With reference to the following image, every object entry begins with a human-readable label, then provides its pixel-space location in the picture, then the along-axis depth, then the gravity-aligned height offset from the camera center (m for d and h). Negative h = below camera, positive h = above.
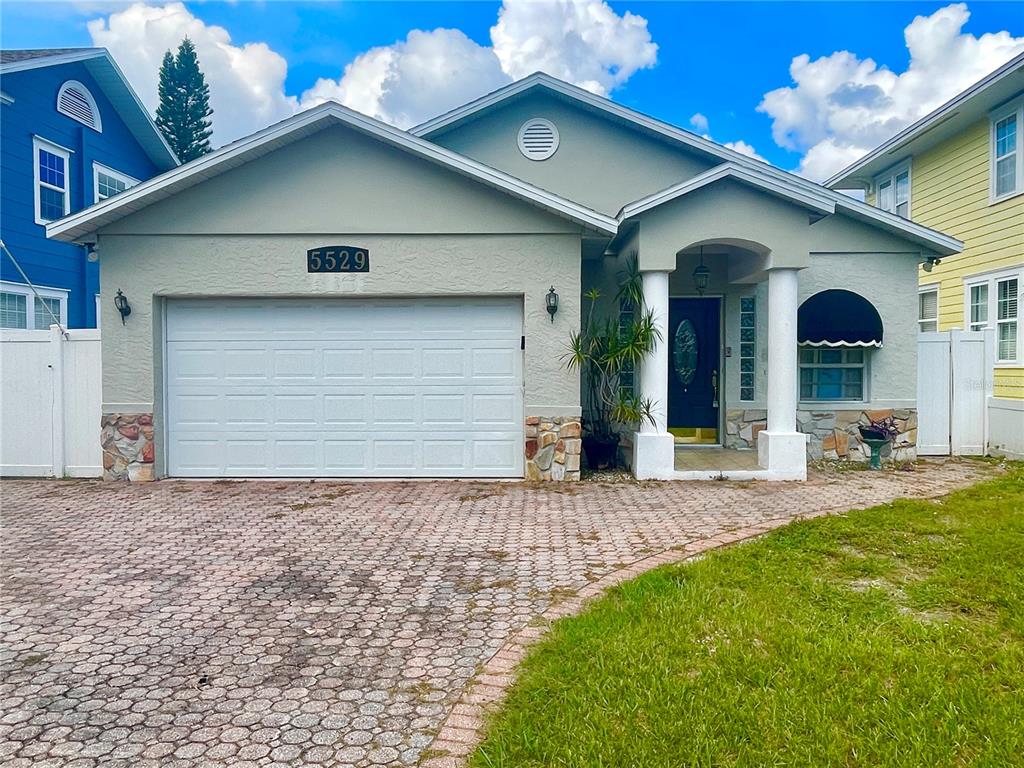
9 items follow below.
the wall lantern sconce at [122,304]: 9.16 +1.02
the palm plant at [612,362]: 9.26 +0.23
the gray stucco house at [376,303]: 9.16 +1.06
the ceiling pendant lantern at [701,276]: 10.96 +1.64
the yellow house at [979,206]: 11.65 +3.35
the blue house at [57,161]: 13.36 +4.80
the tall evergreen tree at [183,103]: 29.22 +11.90
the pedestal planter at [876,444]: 10.45 -1.01
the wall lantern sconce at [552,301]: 9.20 +1.05
